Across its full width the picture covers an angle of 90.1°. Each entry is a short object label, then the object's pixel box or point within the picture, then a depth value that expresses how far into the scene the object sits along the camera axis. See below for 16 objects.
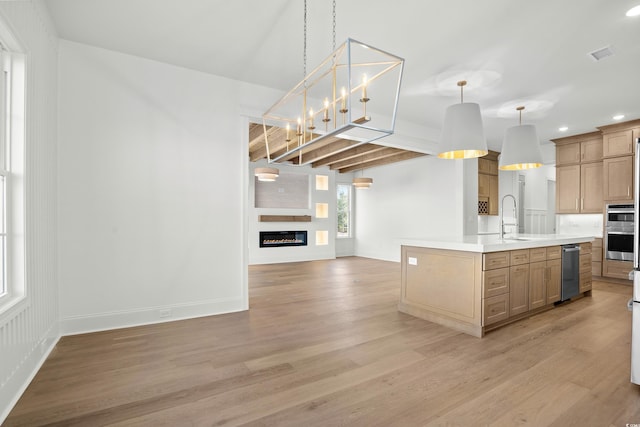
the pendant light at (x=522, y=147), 4.13
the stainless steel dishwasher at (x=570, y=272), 4.32
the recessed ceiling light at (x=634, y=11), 2.64
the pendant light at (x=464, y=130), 3.40
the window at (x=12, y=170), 2.11
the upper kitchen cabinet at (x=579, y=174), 6.28
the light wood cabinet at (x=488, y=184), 7.74
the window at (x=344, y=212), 10.29
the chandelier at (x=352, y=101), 3.10
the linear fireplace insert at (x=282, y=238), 8.51
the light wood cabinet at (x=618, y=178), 5.70
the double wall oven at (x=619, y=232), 5.68
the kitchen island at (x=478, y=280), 3.26
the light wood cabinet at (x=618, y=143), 5.68
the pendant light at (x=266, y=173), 6.67
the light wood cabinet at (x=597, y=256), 6.11
